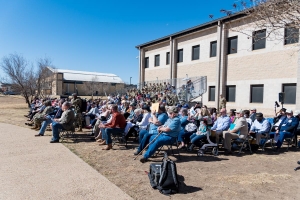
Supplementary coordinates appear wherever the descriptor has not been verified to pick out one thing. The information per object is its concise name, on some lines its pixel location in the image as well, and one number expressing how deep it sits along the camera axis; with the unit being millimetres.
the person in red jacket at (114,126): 7705
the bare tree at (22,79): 24181
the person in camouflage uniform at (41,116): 10445
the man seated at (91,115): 11146
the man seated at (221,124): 7703
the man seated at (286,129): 8086
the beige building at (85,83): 57281
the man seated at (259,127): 7836
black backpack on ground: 4348
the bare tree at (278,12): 4745
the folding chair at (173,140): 6277
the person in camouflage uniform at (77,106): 10812
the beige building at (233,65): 15641
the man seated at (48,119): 9672
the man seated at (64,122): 8570
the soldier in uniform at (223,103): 17000
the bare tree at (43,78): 24570
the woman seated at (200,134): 7373
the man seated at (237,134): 7371
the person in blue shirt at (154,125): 6809
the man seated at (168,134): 6137
